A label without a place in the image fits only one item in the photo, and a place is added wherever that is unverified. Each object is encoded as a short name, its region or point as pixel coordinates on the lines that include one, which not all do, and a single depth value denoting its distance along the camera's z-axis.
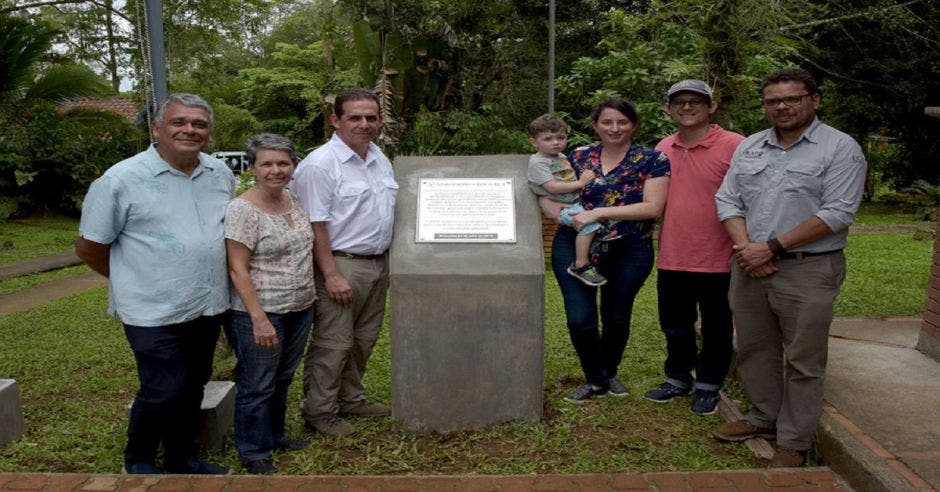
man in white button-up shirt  3.57
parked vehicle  20.74
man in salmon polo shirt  3.80
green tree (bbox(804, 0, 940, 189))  15.56
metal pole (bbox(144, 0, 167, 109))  4.63
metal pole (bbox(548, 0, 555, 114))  12.29
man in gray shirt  3.23
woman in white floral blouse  3.21
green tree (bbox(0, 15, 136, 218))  15.02
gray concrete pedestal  3.76
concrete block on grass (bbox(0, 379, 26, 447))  3.86
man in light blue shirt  3.03
